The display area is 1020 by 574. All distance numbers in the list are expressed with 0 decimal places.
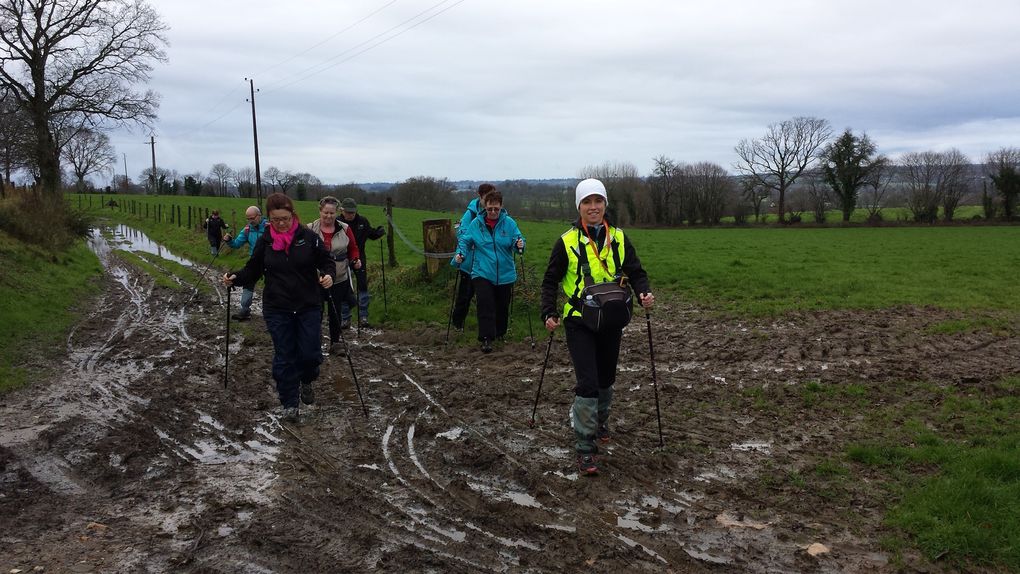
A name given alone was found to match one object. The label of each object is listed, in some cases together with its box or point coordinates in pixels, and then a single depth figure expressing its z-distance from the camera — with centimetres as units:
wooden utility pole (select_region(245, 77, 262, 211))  4025
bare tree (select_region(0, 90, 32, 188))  3011
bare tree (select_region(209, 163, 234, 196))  10319
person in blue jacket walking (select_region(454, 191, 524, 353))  945
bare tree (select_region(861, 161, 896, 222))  6469
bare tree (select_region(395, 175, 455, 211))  7162
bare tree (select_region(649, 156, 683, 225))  7188
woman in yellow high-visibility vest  550
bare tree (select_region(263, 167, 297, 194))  9058
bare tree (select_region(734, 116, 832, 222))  7000
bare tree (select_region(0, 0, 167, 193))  3272
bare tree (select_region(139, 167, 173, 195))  9747
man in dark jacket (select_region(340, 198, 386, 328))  1116
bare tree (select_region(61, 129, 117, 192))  6775
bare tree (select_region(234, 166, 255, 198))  9281
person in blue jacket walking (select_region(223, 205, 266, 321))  1069
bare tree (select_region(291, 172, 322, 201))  8494
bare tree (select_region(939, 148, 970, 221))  6040
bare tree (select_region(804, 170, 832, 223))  6481
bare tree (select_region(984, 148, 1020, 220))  5531
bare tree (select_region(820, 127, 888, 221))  6462
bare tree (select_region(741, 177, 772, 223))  6906
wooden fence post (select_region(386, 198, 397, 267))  1645
